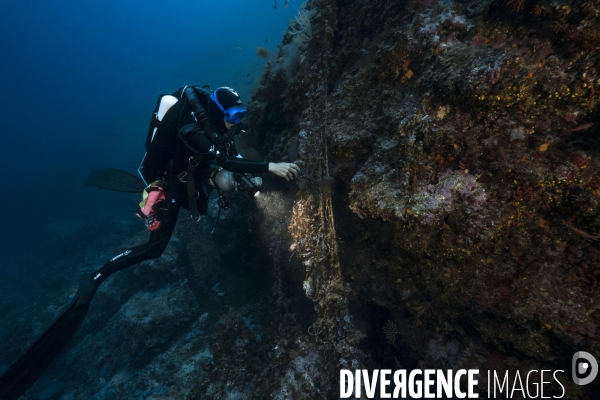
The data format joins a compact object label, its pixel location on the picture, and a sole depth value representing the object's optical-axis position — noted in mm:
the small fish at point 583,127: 1901
